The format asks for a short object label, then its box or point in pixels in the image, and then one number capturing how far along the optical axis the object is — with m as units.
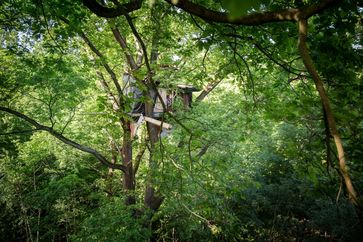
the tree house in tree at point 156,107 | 8.25
